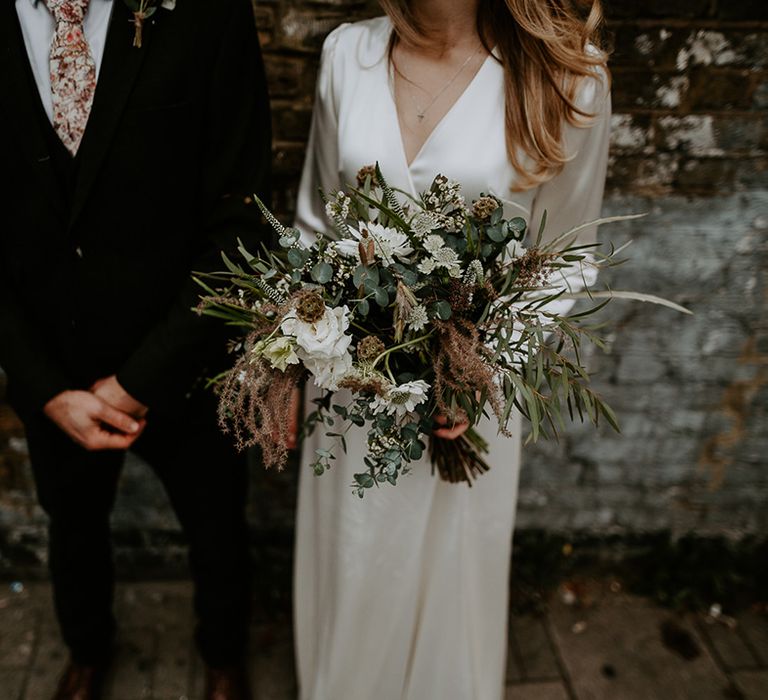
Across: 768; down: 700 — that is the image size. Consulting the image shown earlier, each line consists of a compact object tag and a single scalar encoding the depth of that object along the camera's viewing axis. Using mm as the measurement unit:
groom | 1697
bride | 1824
